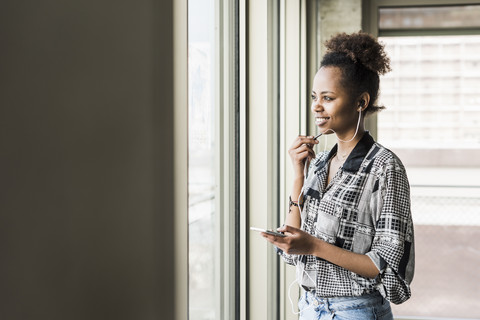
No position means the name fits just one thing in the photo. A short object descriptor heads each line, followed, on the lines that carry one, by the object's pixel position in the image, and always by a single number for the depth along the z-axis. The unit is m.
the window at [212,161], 1.27
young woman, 1.19
